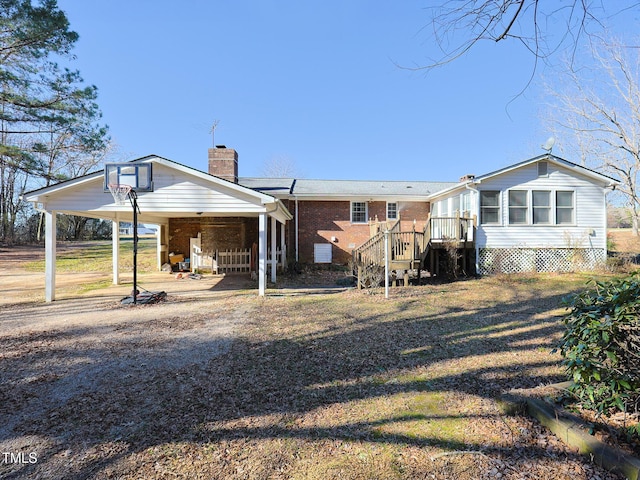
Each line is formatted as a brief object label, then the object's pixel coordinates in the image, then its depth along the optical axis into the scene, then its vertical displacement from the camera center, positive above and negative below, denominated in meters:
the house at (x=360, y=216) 9.17 +1.07
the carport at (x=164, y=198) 8.88 +1.26
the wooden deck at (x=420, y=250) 10.51 -0.24
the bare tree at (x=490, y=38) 2.67 +1.85
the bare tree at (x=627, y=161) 19.30 +5.22
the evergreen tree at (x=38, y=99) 12.38 +6.66
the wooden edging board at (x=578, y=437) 2.14 -1.49
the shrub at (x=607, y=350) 2.39 -0.85
